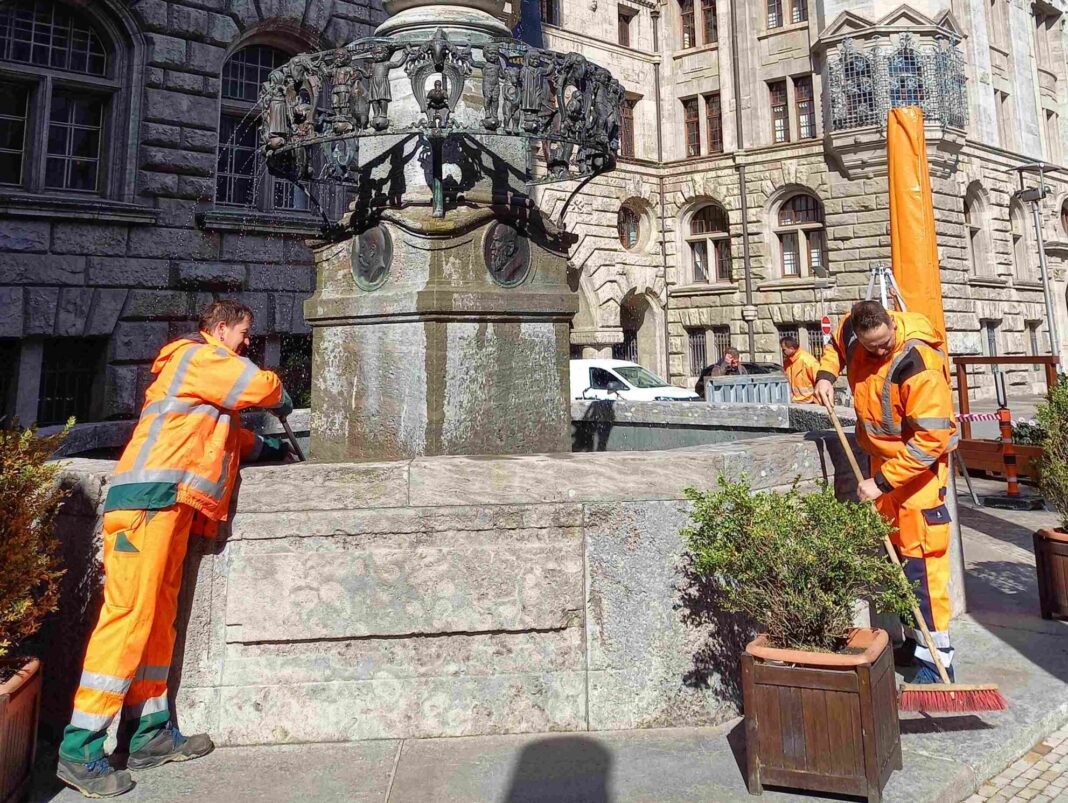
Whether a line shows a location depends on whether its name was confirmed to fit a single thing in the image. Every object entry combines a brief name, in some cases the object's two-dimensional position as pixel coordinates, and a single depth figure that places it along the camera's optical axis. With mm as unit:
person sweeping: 3580
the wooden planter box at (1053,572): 4867
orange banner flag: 4805
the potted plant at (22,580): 2723
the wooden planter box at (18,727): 2660
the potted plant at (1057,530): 4855
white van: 16859
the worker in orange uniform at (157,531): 2873
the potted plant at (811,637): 2748
